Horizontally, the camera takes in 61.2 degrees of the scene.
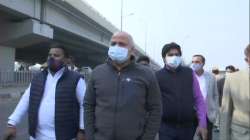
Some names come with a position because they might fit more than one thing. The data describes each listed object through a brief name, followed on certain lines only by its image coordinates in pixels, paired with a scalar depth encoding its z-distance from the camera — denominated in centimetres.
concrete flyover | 1276
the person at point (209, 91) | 296
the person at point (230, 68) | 529
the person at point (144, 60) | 389
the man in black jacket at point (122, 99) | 176
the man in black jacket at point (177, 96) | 240
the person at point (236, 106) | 163
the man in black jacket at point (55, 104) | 205
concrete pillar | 1393
